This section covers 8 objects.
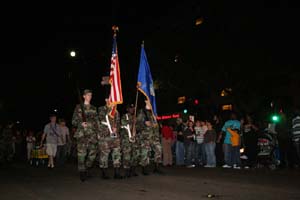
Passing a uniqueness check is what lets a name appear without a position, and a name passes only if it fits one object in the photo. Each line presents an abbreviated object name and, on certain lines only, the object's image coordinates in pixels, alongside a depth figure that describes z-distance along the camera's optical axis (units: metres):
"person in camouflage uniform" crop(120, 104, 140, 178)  11.78
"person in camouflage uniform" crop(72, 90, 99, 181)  11.13
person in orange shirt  14.89
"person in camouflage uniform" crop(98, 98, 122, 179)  11.27
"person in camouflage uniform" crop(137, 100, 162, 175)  12.38
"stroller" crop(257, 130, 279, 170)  14.40
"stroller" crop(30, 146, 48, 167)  19.39
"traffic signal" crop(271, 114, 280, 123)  14.66
